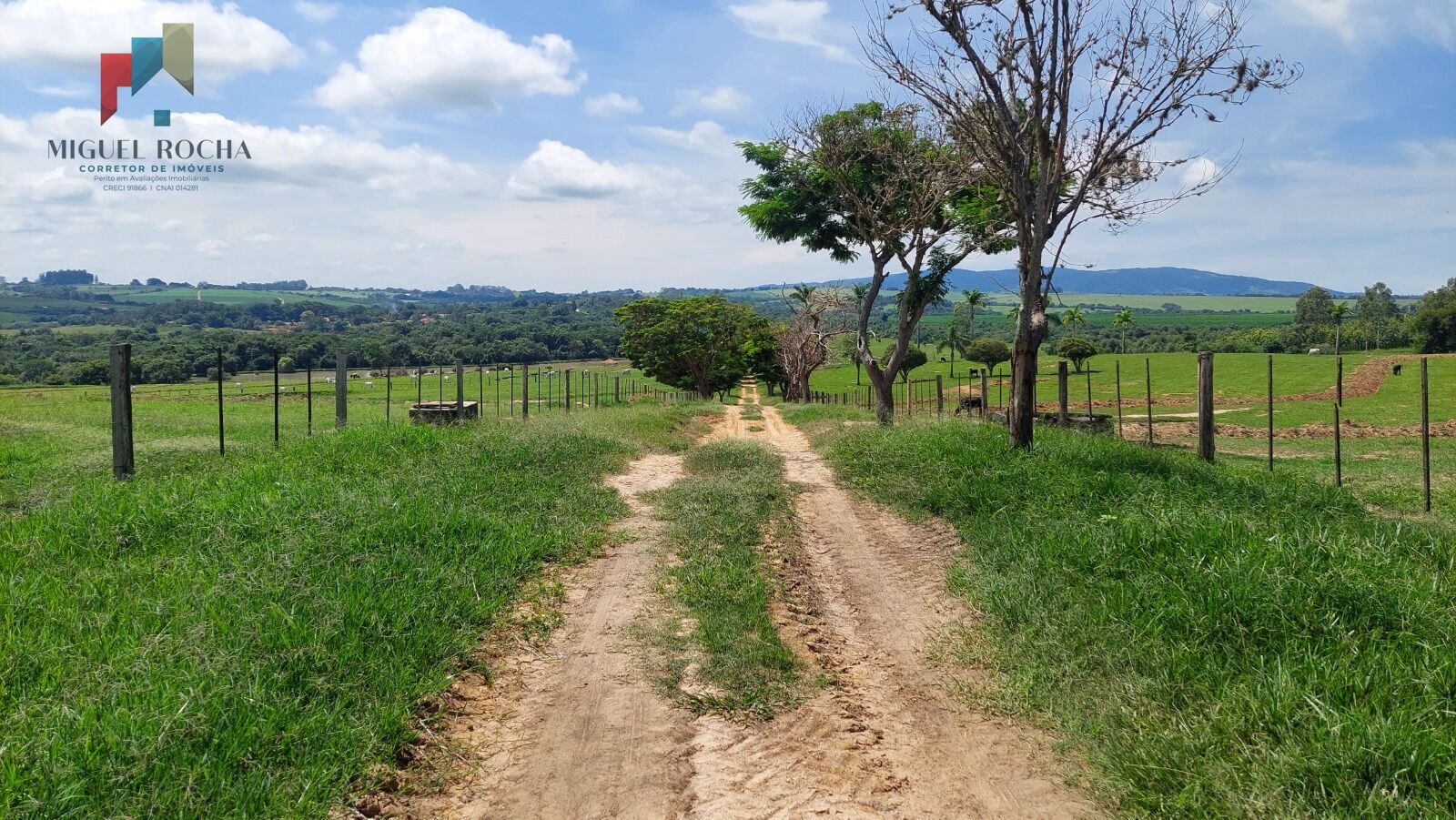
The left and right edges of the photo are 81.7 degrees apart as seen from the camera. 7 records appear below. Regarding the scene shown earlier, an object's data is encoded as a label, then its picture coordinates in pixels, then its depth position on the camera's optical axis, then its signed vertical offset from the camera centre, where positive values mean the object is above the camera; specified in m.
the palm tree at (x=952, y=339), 87.62 +2.80
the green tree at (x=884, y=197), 16.66 +3.55
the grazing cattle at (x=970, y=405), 21.20 -1.03
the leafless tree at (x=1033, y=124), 10.18 +3.07
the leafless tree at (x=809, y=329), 43.59 +1.95
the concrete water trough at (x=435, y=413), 15.89 -0.90
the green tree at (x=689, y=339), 44.12 +1.39
